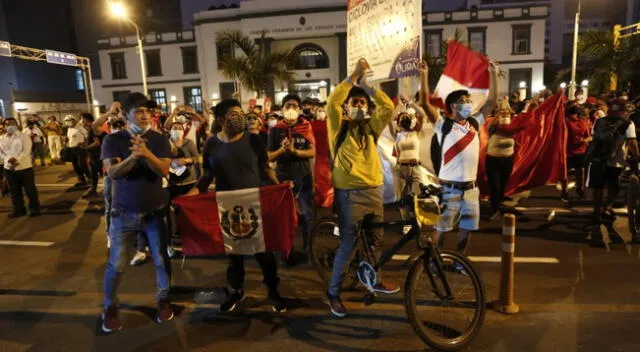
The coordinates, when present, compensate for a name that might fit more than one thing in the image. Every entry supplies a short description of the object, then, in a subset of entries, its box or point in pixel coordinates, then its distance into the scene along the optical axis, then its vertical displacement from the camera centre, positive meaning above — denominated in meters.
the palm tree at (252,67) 25.42 +2.99
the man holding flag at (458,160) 4.56 -0.52
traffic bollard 3.99 -1.51
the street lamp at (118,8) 16.45 +4.30
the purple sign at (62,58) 19.97 +3.15
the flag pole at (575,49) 20.42 +2.61
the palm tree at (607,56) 20.47 +2.14
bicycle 3.54 -1.44
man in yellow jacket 4.03 -0.41
